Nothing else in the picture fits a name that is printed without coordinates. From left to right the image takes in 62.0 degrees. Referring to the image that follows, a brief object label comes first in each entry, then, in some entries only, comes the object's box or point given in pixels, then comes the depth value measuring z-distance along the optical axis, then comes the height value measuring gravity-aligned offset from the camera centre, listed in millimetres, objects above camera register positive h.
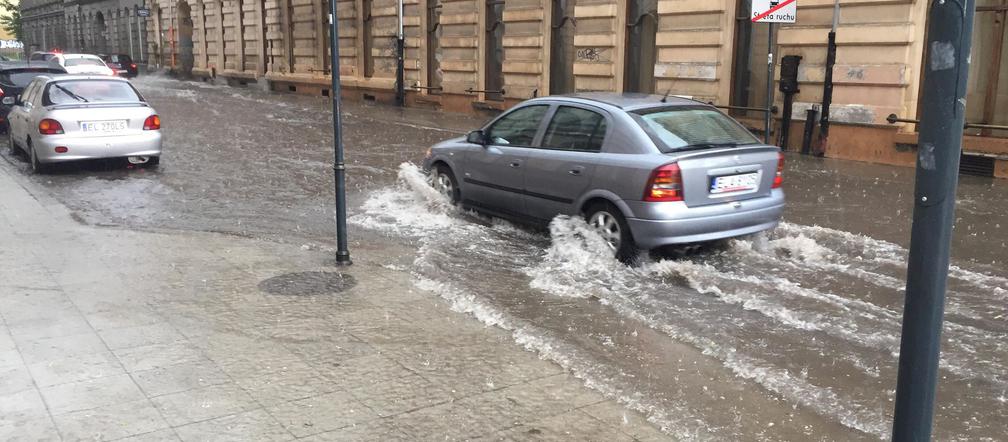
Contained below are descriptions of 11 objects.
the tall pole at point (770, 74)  11164 +49
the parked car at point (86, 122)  11828 -776
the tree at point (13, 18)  83750 +4739
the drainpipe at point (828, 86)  14320 -119
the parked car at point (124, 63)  43781 +255
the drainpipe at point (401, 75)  26922 -87
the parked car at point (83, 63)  28812 +140
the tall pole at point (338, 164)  6812 -758
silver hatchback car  6918 -816
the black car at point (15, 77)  17438 -231
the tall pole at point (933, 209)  2488 -393
